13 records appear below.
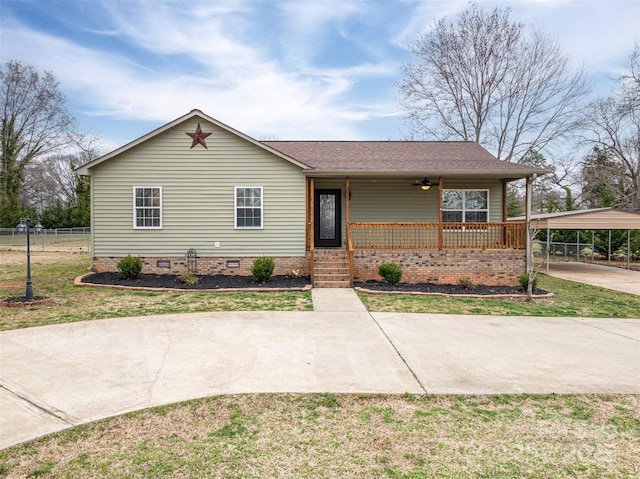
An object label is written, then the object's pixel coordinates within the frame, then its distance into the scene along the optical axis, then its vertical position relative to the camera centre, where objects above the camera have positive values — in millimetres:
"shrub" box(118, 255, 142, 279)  10703 -854
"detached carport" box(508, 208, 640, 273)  15008 +410
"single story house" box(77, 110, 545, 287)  11242 +616
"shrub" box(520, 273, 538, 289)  10289 -1326
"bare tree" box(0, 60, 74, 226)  29906 +9567
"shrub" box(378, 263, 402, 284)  10586 -1091
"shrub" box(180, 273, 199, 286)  10406 -1195
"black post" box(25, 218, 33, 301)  8156 -1107
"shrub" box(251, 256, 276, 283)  10648 -940
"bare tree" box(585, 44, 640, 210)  22969 +6510
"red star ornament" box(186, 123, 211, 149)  11609 +2969
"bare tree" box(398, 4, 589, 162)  22578 +8934
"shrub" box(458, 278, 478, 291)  10398 -1396
